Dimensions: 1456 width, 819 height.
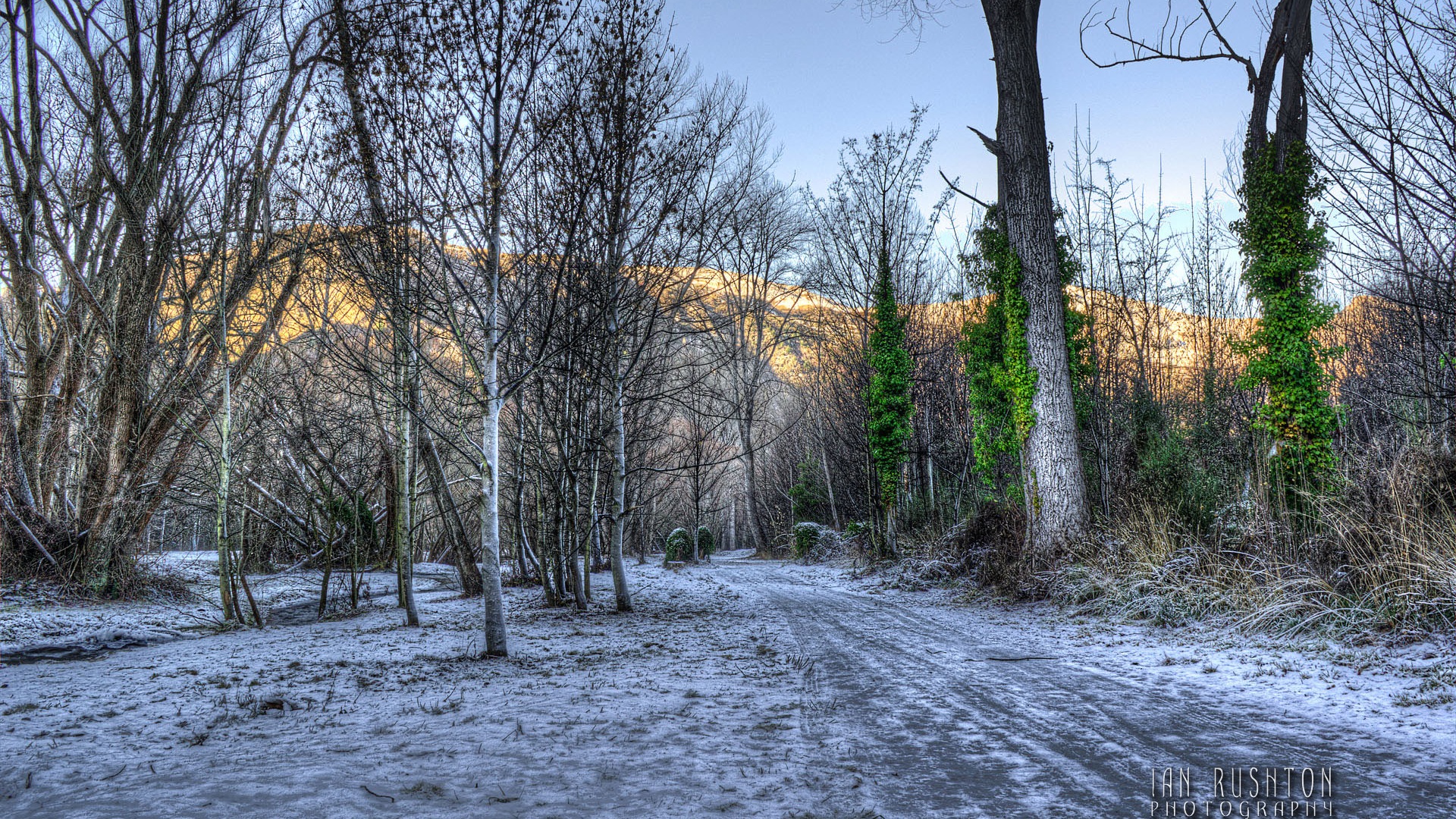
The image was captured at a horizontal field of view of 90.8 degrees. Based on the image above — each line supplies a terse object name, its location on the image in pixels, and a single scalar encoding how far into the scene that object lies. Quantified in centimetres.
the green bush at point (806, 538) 2034
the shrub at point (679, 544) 2152
